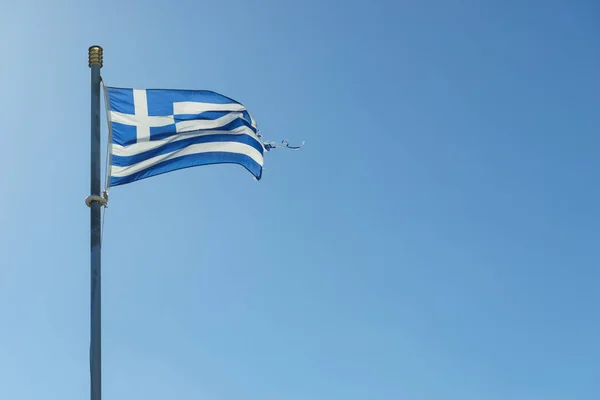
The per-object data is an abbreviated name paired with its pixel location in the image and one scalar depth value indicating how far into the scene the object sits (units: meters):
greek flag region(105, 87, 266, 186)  16.69
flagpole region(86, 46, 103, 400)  13.34
